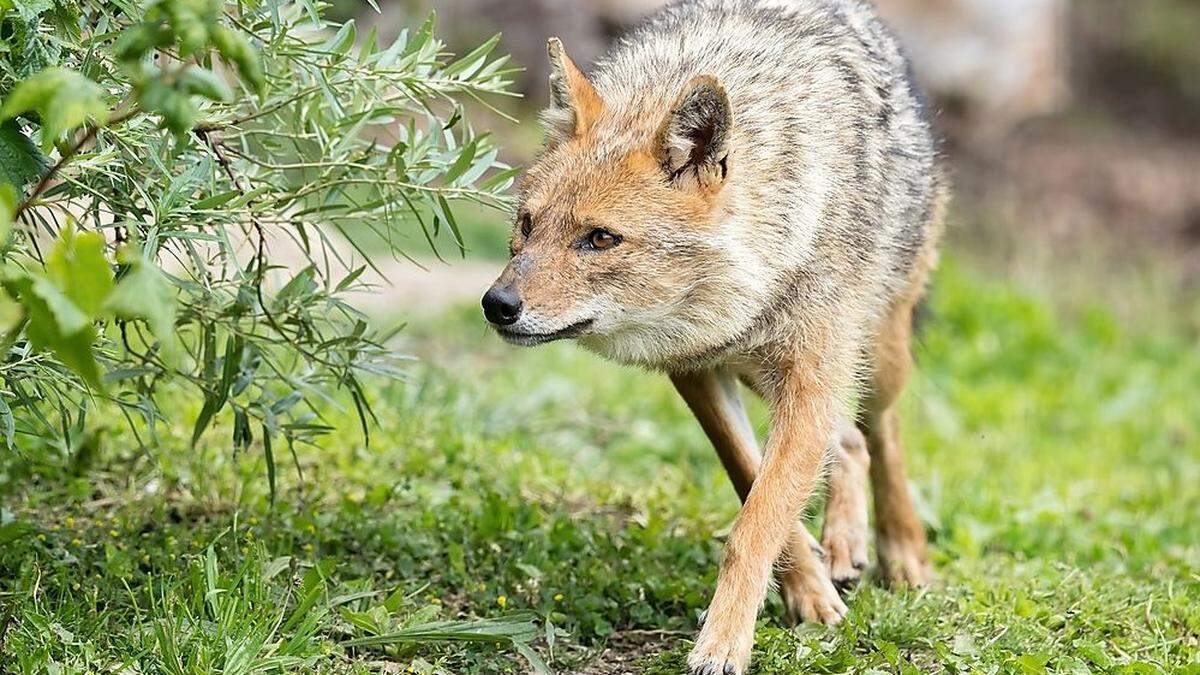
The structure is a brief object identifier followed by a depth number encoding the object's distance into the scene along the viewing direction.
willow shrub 7.15
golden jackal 8.14
